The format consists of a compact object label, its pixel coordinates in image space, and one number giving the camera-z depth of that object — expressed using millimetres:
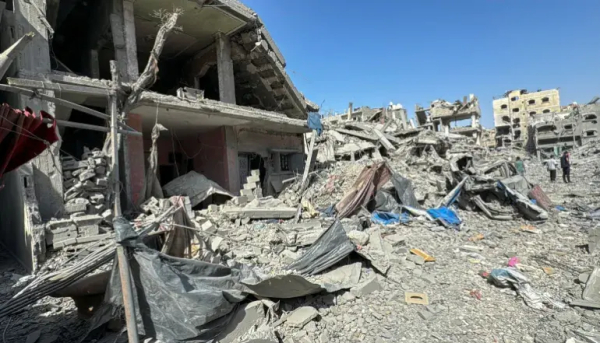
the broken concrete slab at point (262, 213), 9086
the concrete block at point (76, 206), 6422
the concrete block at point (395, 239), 7096
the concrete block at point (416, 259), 6199
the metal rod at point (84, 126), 3740
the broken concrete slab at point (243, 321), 4098
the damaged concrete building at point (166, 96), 6383
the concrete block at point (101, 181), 6859
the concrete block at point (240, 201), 10273
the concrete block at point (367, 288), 5008
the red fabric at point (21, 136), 2869
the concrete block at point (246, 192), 11169
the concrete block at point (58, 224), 5682
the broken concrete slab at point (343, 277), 5050
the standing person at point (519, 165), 17203
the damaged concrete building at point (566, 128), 34969
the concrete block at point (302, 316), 4258
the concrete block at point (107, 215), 6661
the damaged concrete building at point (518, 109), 50969
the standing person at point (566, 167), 16106
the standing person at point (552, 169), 16831
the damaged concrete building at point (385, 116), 25727
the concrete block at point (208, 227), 7301
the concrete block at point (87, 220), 6059
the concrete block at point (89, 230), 6121
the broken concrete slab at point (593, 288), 4770
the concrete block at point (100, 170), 6910
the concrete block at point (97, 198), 6777
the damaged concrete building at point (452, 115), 35341
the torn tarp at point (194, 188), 9899
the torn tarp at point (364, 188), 9748
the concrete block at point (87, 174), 6656
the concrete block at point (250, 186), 11550
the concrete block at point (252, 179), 11641
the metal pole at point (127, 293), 3189
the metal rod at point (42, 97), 2951
